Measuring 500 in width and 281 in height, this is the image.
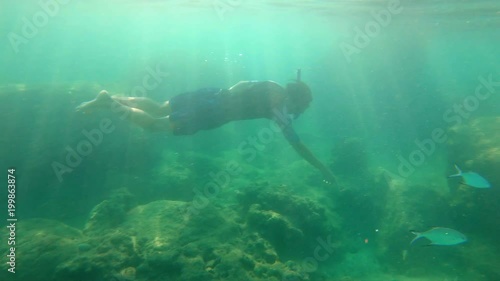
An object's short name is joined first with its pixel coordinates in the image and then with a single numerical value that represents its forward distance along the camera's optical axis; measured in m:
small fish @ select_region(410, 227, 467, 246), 5.96
